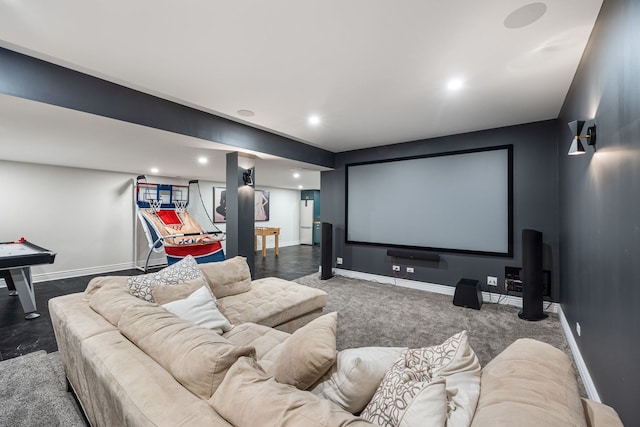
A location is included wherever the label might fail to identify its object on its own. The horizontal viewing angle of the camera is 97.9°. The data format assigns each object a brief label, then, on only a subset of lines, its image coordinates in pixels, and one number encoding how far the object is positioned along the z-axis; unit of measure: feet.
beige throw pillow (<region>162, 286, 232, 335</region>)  6.10
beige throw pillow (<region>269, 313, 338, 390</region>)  3.26
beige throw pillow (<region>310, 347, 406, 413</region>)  3.17
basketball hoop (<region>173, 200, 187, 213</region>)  20.50
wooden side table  23.46
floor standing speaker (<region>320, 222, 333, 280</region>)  16.28
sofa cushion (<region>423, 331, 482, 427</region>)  2.68
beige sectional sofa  2.41
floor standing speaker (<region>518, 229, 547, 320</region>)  10.46
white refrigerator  31.91
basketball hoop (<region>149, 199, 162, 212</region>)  18.79
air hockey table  9.67
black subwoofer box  11.60
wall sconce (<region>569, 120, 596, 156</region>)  5.89
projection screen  12.49
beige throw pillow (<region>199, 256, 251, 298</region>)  8.58
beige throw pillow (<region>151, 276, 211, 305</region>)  6.65
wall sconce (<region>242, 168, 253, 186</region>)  12.96
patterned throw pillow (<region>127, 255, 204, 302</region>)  6.61
